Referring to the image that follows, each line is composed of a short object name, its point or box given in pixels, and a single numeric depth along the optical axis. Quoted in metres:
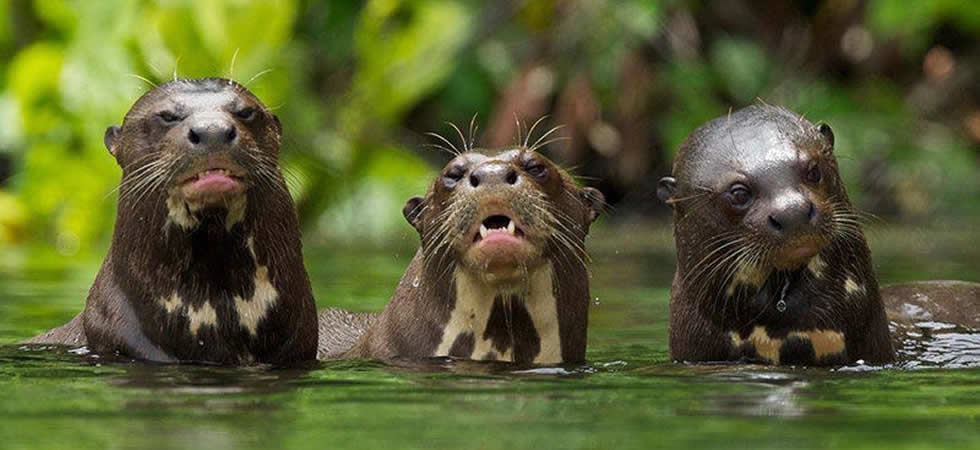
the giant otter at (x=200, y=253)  10.41
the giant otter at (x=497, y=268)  10.49
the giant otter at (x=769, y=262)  10.39
